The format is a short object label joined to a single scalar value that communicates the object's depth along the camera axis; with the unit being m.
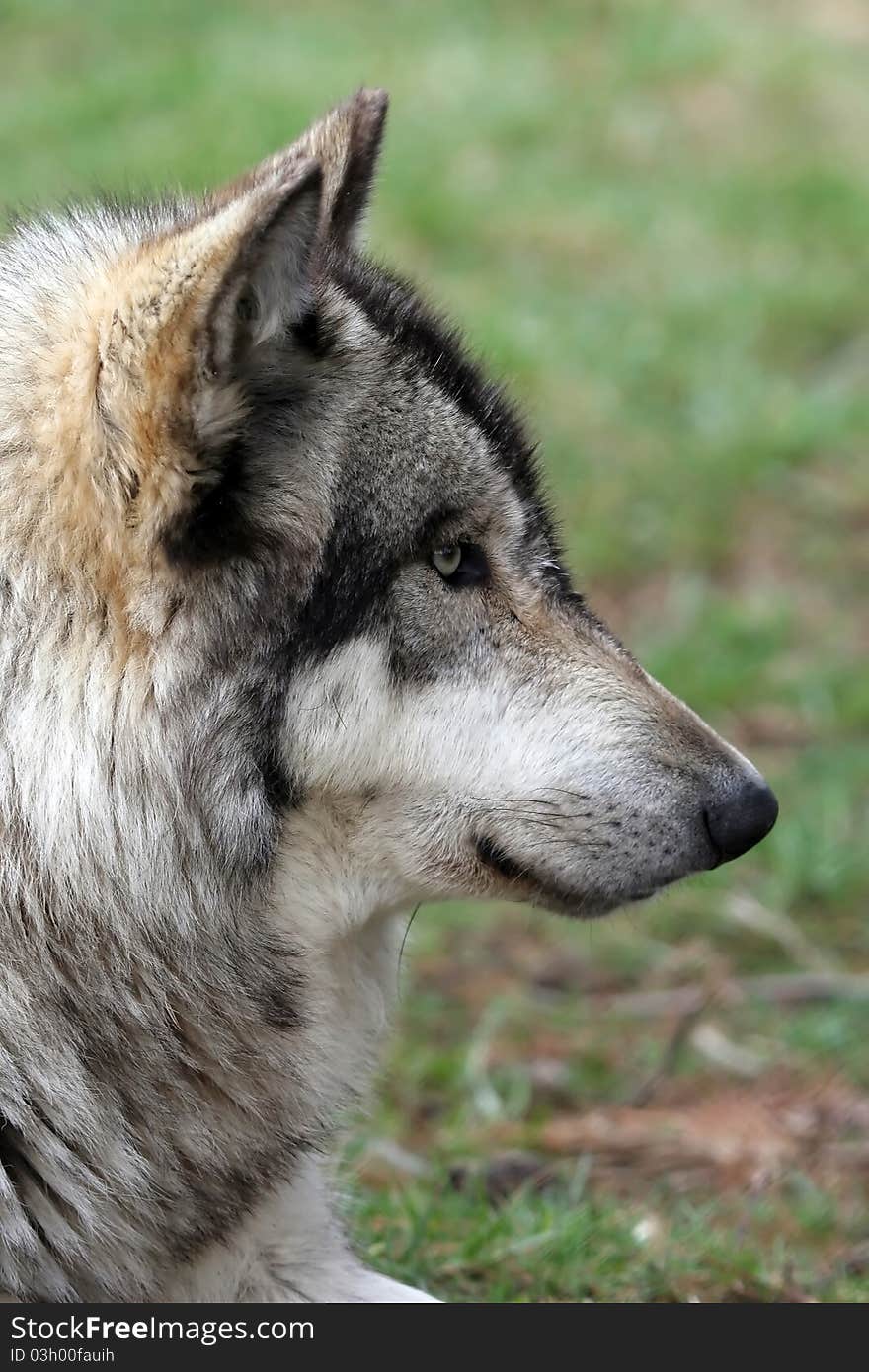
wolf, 5.02
